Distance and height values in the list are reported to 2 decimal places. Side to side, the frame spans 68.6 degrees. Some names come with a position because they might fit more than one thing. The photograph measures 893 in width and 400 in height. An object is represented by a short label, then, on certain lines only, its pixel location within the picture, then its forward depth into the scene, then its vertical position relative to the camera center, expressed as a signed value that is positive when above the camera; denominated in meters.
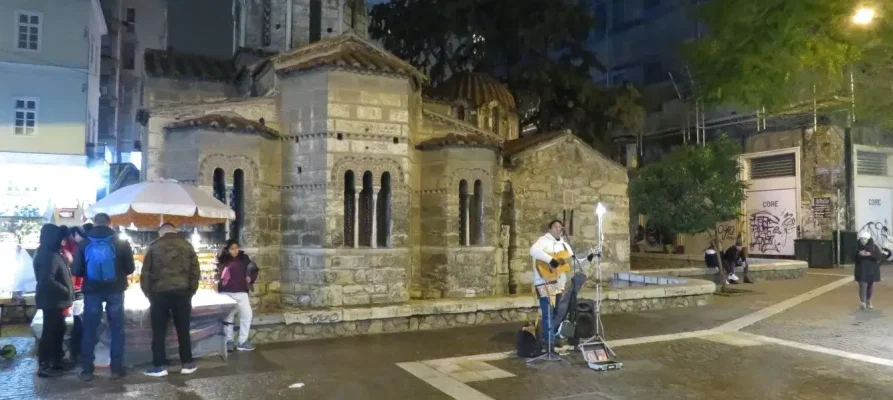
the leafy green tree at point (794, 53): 9.66 +2.74
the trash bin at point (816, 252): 23.41 -0.94
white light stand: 7.88 -1.44
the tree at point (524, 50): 26.31 +7.62
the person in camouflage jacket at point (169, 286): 7.40 -0.67
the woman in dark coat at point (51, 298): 7.54 -0.83
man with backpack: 7.30 -0.61
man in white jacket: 8.44 -0.32
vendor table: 7.93 -1.27
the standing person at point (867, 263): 12.81 -0.73
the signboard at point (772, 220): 25.55 +0.23
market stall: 7.97 -0.87
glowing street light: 8.88 +2.87
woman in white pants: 8.91 -0.74
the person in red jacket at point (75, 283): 7.92 -0.80
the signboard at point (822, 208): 24.25 +0.67
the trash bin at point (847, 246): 24.05 -0.75
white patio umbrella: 8.62 +0.33
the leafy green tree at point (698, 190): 16.39 +0.92
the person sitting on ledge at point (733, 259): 18.34 -0.93
